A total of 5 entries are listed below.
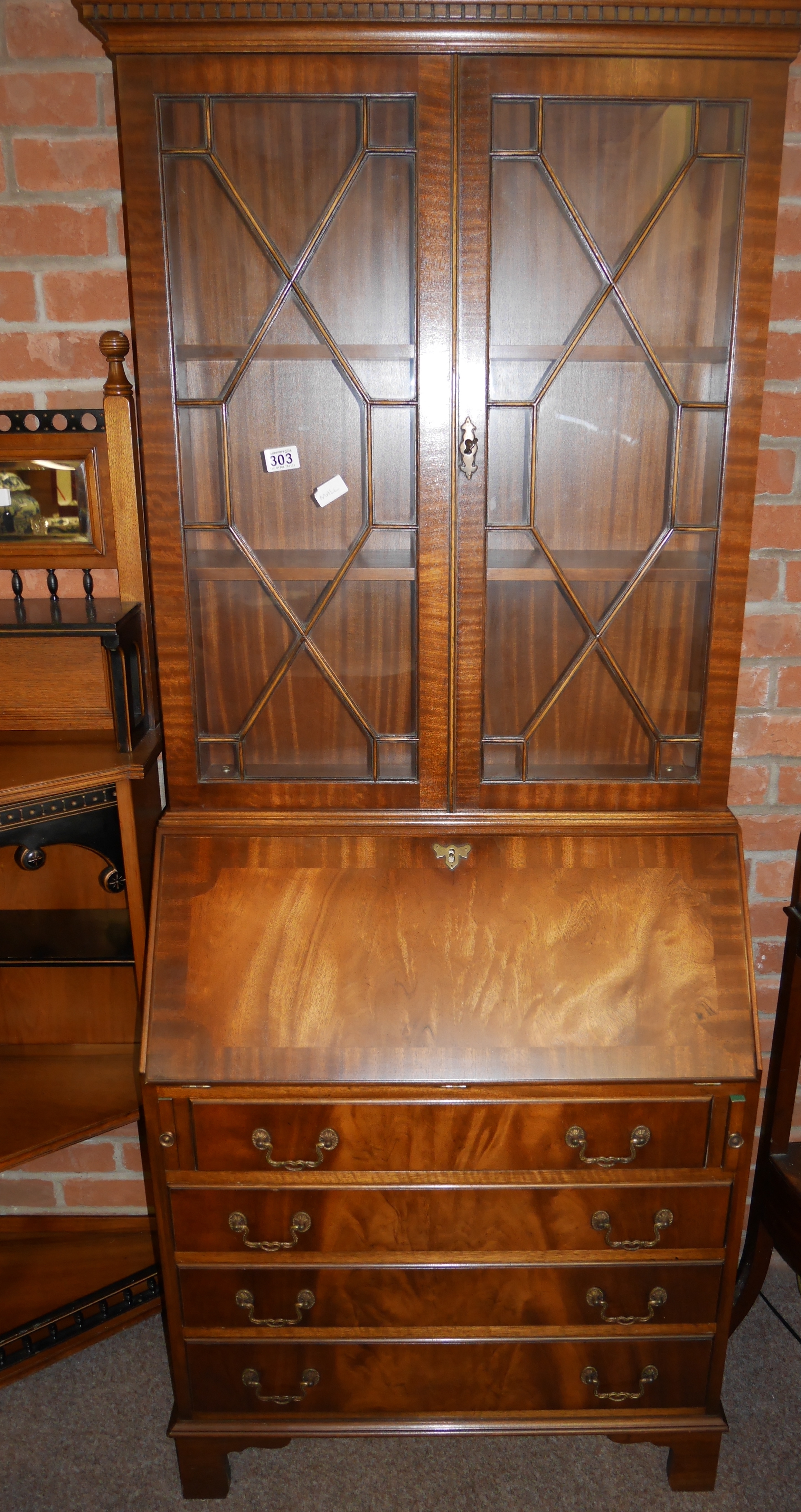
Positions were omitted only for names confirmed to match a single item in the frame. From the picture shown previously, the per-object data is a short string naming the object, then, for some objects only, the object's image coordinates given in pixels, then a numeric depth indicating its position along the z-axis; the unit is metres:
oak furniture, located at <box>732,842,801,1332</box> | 1.68
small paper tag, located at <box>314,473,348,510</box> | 1.39
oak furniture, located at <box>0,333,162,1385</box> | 1.46
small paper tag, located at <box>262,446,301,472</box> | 1.37
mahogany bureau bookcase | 1.24
